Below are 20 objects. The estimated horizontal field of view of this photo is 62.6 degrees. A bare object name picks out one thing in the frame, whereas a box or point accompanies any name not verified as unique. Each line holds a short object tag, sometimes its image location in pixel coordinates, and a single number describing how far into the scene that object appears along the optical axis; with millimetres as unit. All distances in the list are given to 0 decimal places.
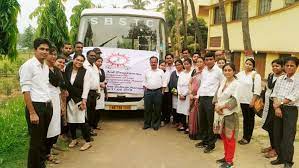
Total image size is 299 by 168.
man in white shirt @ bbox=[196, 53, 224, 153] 4497
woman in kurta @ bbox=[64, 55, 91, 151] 4326
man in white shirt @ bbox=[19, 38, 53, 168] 3097
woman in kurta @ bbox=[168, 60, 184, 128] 5677
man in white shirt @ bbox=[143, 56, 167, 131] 5601
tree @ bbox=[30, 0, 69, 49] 8671
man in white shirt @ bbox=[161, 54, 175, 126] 5963
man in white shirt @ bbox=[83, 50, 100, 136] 5028
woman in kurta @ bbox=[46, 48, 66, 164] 3568
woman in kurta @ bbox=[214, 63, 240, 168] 3672
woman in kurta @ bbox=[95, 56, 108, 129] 5388
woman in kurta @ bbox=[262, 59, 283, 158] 4189
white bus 5904
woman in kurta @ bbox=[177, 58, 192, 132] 5411
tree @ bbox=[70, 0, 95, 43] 12106
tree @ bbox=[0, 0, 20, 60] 6108
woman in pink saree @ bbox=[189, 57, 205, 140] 5023
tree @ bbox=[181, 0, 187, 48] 17297
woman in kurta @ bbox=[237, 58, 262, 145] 4639
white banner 5880
